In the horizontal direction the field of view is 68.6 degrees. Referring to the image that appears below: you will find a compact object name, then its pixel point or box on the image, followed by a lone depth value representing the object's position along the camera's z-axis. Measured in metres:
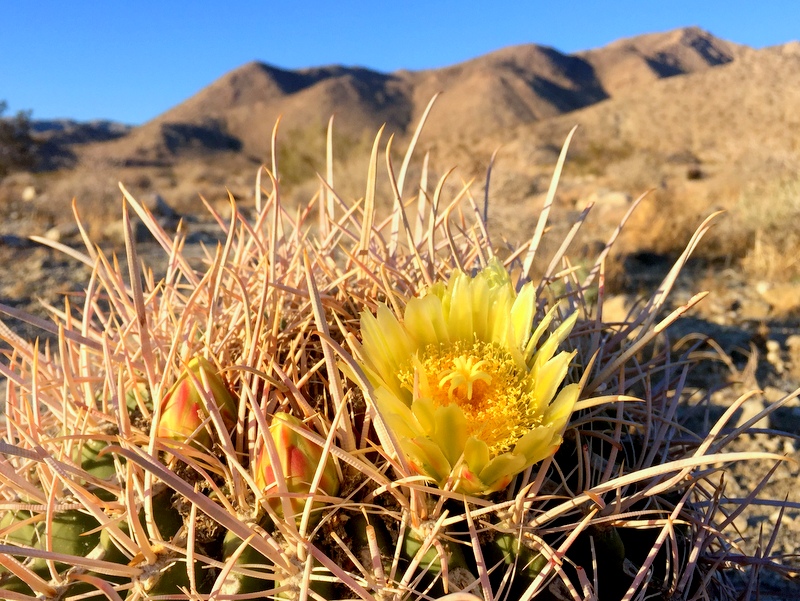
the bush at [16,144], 18.59
